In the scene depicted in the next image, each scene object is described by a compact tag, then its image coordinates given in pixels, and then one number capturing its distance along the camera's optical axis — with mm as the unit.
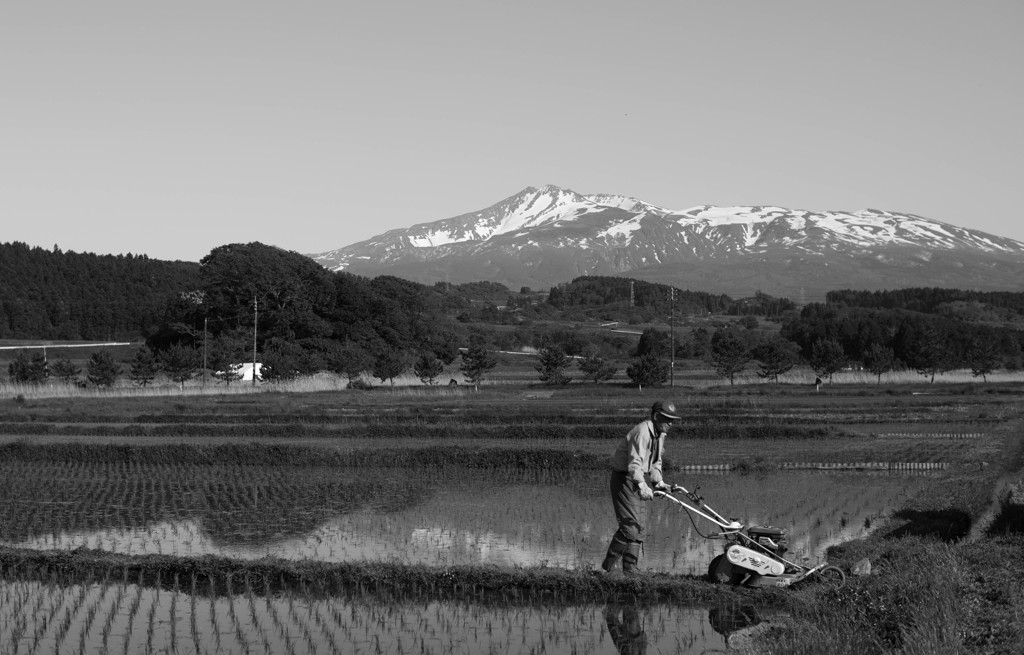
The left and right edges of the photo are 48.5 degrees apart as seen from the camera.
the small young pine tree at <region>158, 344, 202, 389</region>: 55531
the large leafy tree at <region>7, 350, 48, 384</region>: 55156
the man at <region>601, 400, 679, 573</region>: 11117
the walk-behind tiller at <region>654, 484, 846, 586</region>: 10703
